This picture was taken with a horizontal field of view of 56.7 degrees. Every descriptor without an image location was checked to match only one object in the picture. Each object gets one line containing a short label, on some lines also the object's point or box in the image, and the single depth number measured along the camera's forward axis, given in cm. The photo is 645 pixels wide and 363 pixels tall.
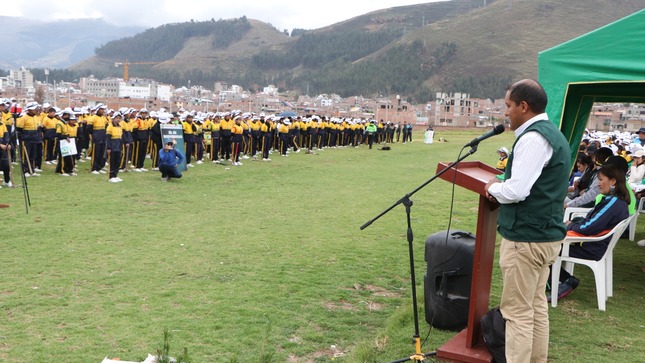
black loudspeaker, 502
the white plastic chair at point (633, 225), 956
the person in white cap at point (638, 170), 1036
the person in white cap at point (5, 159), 1268
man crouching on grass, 1516
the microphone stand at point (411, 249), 411
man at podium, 360
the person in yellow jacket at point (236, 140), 2111
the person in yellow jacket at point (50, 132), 1680
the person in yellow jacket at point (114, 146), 1484
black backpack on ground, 411
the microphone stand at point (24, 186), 980
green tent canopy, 566
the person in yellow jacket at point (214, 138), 2134
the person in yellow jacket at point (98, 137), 1611
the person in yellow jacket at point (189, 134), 1934
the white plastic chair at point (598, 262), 581
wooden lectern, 418
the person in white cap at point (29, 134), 1479
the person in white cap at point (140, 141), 1780
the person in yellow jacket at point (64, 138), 1554
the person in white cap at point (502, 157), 1390
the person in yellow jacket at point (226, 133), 2156
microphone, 397
